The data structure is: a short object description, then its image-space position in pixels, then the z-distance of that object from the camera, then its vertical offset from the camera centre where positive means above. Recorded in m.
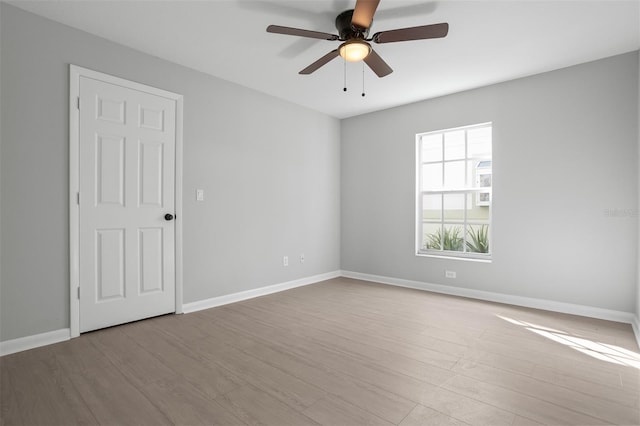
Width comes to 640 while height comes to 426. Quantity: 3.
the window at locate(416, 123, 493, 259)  4.21 +0.29
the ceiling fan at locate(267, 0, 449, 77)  2.20 +1.30
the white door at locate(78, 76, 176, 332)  2.86 +0.07
